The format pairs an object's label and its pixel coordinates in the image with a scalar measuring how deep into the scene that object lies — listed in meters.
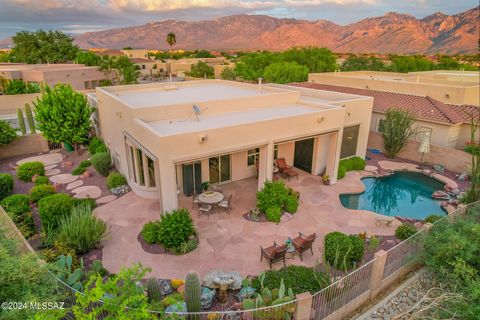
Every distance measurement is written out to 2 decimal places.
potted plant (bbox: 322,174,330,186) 17.58
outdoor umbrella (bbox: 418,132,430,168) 20.20
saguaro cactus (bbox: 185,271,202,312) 8.08
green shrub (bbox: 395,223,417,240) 12.26
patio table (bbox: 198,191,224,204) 13.99
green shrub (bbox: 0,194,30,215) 13.49
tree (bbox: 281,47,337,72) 56.31
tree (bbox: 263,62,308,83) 44.19
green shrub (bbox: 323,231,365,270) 10.49
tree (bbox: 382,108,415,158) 21.41
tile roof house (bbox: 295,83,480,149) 21.69
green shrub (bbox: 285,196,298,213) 14.28
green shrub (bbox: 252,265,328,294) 9.06
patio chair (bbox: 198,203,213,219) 13.85
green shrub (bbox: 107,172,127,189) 16.75
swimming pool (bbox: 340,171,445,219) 15.65
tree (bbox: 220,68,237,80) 63.06
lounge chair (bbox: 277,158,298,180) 17.94
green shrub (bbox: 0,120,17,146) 21.22
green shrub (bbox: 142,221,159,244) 11.91
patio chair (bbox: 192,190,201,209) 14.25
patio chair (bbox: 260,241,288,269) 10.41
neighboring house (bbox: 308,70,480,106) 24.73
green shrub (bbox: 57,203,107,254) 11.20
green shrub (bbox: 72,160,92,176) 19.11
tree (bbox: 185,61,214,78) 69.94
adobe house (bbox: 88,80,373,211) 12.80
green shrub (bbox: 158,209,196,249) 11.49
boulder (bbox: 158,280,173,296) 9.47
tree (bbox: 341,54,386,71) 56.34
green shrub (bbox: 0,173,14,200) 15.96
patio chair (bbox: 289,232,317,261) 11.05
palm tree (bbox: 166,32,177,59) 103.69
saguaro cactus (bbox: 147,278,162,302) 8.53
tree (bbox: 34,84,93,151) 20.17
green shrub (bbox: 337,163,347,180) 18.45
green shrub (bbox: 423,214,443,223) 13.25
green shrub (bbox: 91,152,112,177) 18.38
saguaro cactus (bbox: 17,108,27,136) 25.27
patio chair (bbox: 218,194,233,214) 14.26
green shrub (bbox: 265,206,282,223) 13.58
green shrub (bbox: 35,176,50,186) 17.02
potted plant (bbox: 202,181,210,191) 16.53
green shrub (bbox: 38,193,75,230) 12.76
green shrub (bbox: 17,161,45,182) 18.17
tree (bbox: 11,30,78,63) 64.56
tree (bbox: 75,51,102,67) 56.34
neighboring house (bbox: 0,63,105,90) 37.29
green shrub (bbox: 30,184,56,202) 15.35
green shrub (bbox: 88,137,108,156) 20.80
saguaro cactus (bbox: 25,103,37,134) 25.77
